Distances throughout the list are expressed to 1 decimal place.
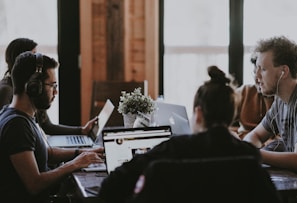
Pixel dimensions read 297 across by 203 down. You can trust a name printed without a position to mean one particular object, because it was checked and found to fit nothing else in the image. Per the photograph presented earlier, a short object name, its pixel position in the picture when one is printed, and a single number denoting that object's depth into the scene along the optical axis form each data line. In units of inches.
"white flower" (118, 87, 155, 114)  116.9
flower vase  117.1
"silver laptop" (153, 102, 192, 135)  109.1
